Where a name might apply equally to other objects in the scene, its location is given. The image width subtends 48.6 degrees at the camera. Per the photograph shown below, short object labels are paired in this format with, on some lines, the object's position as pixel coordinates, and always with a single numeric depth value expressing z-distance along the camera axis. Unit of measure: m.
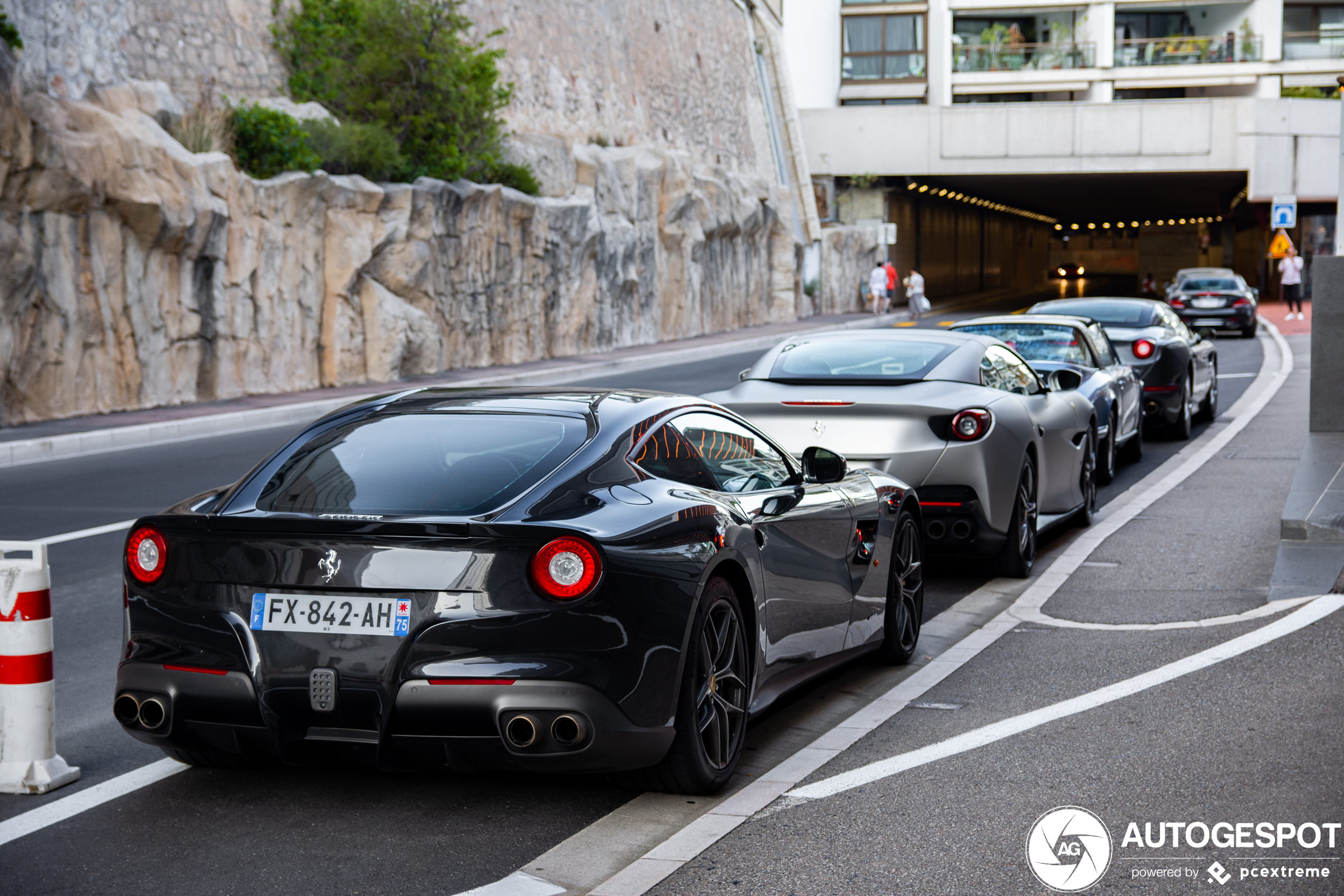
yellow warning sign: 39.84
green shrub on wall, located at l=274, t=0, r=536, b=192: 26.80
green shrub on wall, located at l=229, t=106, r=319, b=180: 22.55
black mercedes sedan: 33.53
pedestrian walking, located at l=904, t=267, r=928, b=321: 46.00
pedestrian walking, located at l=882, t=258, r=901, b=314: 48.59
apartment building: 52.69
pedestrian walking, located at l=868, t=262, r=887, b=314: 47.25
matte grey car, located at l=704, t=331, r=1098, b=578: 7.96
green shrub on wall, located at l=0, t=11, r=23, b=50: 18.22
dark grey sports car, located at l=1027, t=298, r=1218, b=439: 15.11
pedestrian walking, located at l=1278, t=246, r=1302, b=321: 39.47
